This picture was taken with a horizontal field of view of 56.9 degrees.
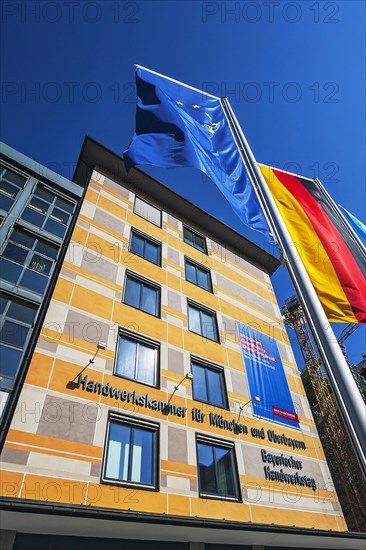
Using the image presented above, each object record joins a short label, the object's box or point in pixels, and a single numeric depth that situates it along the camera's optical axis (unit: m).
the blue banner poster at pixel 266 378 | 16.15
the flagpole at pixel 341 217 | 6.70
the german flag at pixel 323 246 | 5.50
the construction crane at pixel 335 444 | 33.25
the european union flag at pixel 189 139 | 6.94
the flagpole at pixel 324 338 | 3.68
